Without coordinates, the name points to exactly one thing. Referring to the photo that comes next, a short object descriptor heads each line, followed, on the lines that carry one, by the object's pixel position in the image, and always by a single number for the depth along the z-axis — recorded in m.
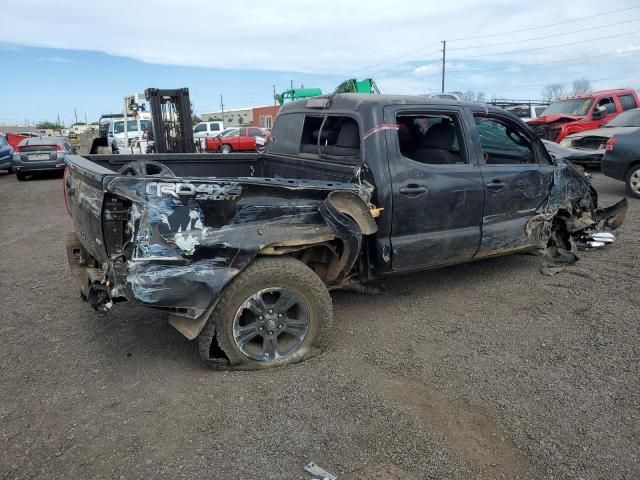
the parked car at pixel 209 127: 30.77
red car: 22.23
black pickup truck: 2.95
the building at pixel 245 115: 63.40
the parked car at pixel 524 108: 19.50
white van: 17.86
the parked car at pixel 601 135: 11.32
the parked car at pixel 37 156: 14.19
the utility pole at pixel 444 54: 48.34
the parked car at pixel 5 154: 15.78
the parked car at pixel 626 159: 9.04
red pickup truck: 13.40
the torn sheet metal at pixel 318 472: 2.38
